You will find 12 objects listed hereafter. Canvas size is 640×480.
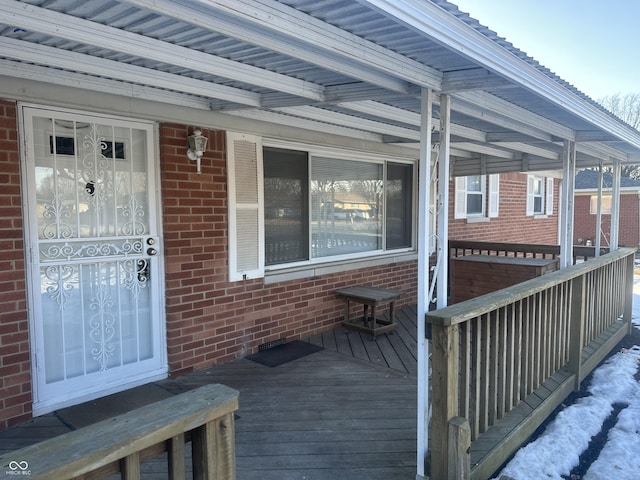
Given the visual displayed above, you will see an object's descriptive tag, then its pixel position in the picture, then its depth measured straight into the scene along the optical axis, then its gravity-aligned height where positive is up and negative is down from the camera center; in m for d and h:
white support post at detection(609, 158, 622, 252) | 5.93 -0.03
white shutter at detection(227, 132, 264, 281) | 4.38 +0.02
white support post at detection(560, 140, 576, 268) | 4.69 +0.04
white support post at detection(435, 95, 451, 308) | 2.70 +0.10
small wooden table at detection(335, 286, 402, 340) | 5.18 -1.08
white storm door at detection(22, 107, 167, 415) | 3.29 -0.35
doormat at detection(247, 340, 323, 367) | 4.49 -1.45
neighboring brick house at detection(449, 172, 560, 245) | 8.28 -0.03
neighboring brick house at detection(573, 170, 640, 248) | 18.58 -0.26
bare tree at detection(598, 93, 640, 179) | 30.72 +6.63
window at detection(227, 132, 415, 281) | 4.49 +0.03
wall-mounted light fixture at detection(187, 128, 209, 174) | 3.94 +0.54
